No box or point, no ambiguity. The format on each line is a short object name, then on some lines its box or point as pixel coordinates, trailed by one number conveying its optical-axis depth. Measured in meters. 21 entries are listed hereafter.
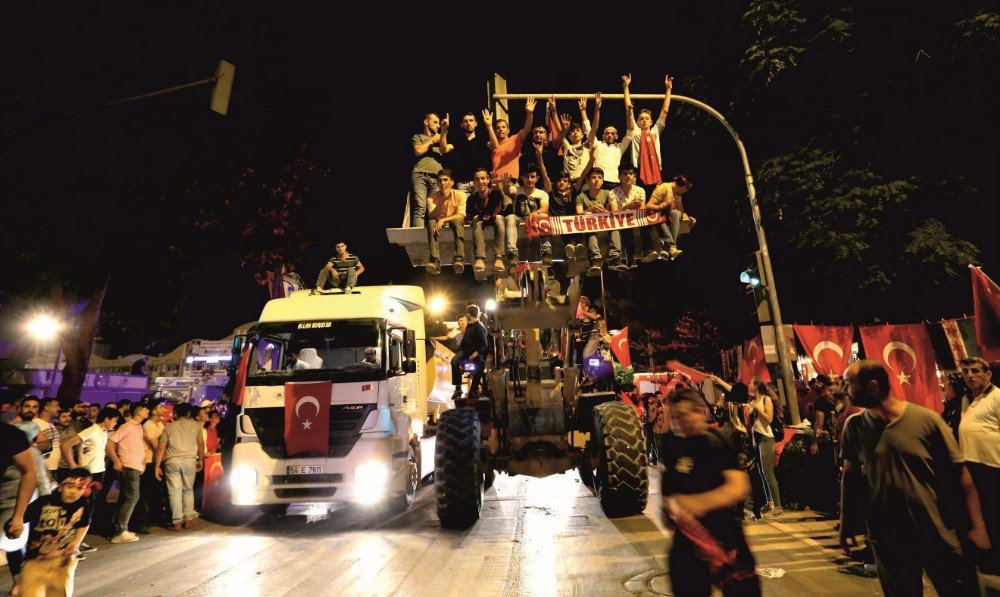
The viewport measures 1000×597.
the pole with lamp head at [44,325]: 16.51
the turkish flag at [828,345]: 11.39
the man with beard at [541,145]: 10.43
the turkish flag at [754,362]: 12.84
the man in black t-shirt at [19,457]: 4.53
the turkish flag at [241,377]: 8.88
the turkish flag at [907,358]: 10.44
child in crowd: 3.99
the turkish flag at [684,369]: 10.60
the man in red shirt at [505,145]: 10.22
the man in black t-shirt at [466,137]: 9.91
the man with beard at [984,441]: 4.76
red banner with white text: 8.89
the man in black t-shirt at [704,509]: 3.38
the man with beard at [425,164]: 9.77
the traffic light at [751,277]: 10.09
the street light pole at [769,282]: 9.30
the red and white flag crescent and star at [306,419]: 8.55
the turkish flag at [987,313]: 8.46
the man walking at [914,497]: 3.37
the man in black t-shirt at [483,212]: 9.11
